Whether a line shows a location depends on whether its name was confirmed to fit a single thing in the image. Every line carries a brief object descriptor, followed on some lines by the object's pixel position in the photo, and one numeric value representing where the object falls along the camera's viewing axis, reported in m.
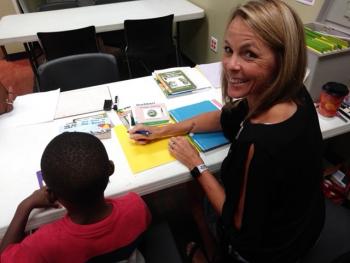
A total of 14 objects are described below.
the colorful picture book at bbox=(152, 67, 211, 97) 1.44
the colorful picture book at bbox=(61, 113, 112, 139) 1.17
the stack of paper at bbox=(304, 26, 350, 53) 1.20
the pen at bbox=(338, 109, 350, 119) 1.23
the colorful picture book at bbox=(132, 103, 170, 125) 1.23
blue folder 1.11
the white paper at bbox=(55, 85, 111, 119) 1.32
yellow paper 1.02
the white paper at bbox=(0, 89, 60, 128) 1.26
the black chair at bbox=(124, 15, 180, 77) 2.36
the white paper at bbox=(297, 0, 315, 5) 1.53
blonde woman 0.76
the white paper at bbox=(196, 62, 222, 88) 1.51
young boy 0.70
